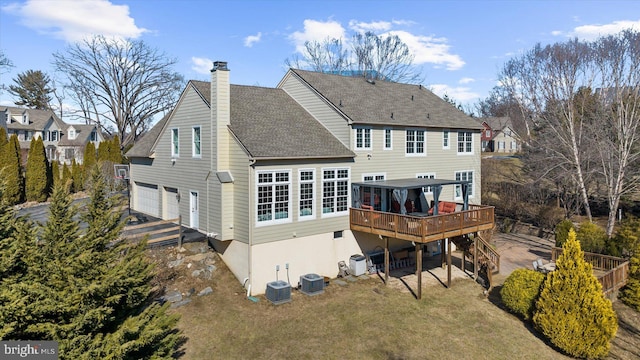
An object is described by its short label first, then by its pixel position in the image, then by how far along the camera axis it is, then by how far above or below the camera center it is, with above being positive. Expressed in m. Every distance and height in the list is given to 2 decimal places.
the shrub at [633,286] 17.48 -5.26
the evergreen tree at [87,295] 8.46 -2.85
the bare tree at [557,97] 26.70 +4.64
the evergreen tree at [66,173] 32.65 -0.76
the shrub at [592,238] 22.50 -4.13
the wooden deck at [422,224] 16.88 -2.64
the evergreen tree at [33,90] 63.25 +11.39
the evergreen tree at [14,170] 28.11 -0.44
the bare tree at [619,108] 24.38 +3.36
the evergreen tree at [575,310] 13.40 -4.92
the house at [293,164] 16.78 -0.03
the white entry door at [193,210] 18.92 -2.14
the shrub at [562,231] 23.97 -4.00
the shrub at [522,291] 15.76 -4.99
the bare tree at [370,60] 48.03 +12.20
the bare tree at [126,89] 41.22 +7.70
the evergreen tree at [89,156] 35.22 +0.66
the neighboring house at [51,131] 50.99 +4.31
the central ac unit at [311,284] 16.83 -4.97
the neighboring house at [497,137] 68.88 +4.39
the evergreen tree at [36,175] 29.44 -0.82
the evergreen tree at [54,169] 29.82 -0.40
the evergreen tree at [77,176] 33.75 -1.03
